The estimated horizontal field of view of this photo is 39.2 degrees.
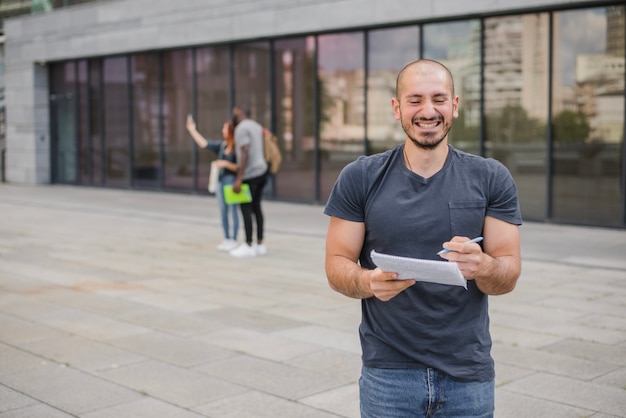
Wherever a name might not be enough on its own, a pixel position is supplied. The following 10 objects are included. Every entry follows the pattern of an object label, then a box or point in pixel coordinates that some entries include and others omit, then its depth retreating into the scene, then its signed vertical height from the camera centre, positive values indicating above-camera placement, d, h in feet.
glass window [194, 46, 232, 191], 66.80 +3.15
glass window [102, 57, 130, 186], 76.23 +1.47
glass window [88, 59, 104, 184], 78.95 +1.61
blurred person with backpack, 36.19 -1.34
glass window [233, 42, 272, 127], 63.41 +4.25
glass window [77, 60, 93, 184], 80.43 +1.00
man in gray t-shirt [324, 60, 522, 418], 9.00 -1.08
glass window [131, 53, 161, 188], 73.00 +1.48
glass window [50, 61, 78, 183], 82.28 +1.52
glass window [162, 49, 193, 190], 70.18 +1.53
